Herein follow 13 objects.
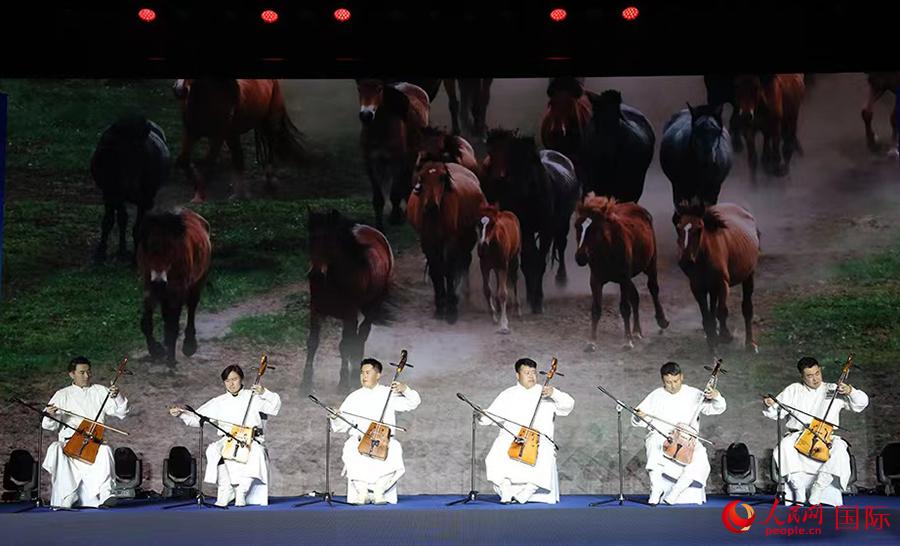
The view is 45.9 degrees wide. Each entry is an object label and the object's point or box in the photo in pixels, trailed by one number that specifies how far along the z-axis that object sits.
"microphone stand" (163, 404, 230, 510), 8.35
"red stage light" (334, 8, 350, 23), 8.77
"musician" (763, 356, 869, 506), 8.27
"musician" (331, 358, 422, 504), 8.41
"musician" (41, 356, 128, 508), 8.52
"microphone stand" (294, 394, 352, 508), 8.30
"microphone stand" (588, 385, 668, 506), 8.27
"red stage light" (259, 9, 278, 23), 8.81
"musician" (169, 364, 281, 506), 8.41
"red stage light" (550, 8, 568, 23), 8.77
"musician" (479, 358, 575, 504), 8.41
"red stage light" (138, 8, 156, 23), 8.75
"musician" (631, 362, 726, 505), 8.31
